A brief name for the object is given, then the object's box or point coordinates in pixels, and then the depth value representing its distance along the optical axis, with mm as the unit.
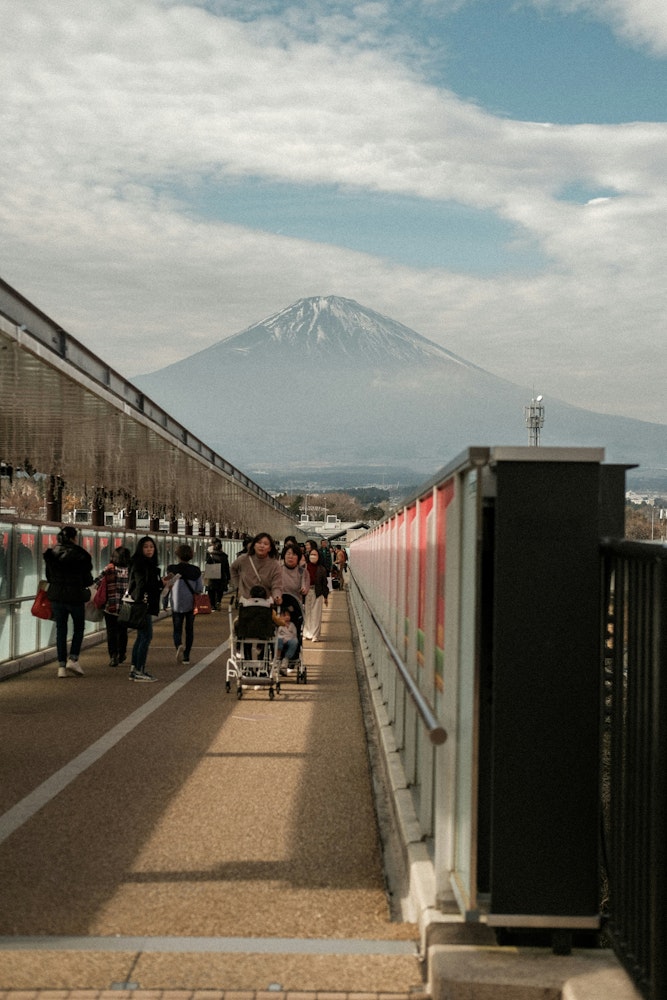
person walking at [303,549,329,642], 24234
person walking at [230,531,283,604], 14648
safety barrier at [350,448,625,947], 4516
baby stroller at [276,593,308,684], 16297
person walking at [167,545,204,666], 17953
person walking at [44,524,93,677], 16109
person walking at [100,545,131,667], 17719
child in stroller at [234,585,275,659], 14758
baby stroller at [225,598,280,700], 14648
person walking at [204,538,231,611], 31594
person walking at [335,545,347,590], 48819
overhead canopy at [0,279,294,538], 11547
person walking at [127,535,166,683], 16094
